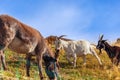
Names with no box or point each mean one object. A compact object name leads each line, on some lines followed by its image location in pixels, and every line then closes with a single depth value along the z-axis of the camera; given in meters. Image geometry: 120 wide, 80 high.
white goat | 15.31
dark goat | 14.77
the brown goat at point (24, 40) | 7.99
